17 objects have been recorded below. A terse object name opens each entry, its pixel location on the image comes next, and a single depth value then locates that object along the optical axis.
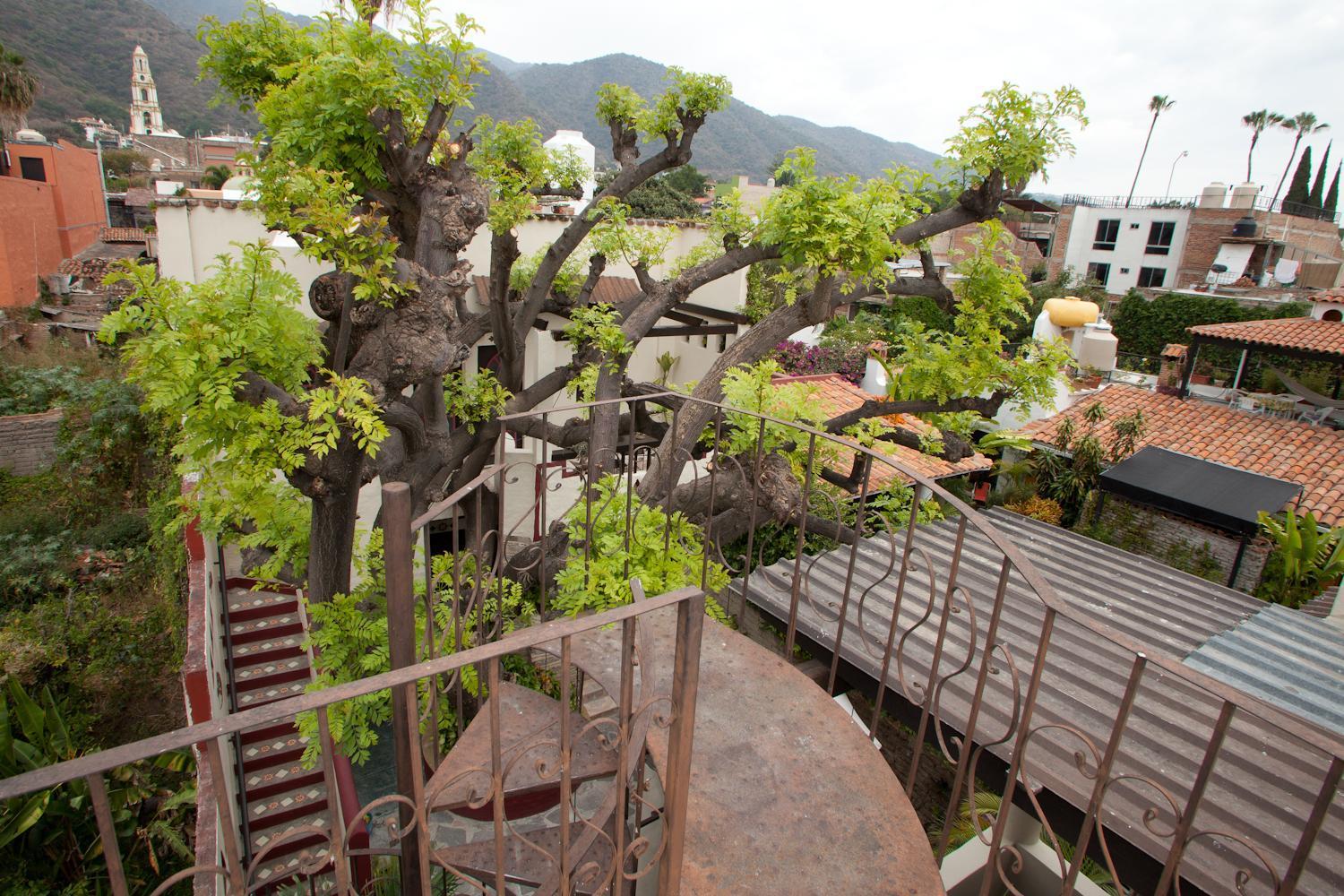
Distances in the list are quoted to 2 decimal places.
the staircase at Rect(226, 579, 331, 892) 6.74
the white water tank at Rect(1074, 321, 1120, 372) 15.17
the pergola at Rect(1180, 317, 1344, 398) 13.49
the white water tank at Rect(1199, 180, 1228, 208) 27.72
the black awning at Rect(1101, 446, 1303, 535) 10.36
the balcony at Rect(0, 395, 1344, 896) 1.62
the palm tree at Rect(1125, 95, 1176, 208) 45.66
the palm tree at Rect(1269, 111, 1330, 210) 42.06
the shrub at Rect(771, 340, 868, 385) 18.45
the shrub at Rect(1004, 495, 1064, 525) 12.88
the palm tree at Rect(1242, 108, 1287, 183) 43.81
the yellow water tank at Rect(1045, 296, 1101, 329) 14.73
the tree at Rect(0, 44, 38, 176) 22.42
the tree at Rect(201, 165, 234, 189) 28.56
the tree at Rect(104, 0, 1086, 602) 4.08
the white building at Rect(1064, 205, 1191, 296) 28.47
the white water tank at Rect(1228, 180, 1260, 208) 27.00
